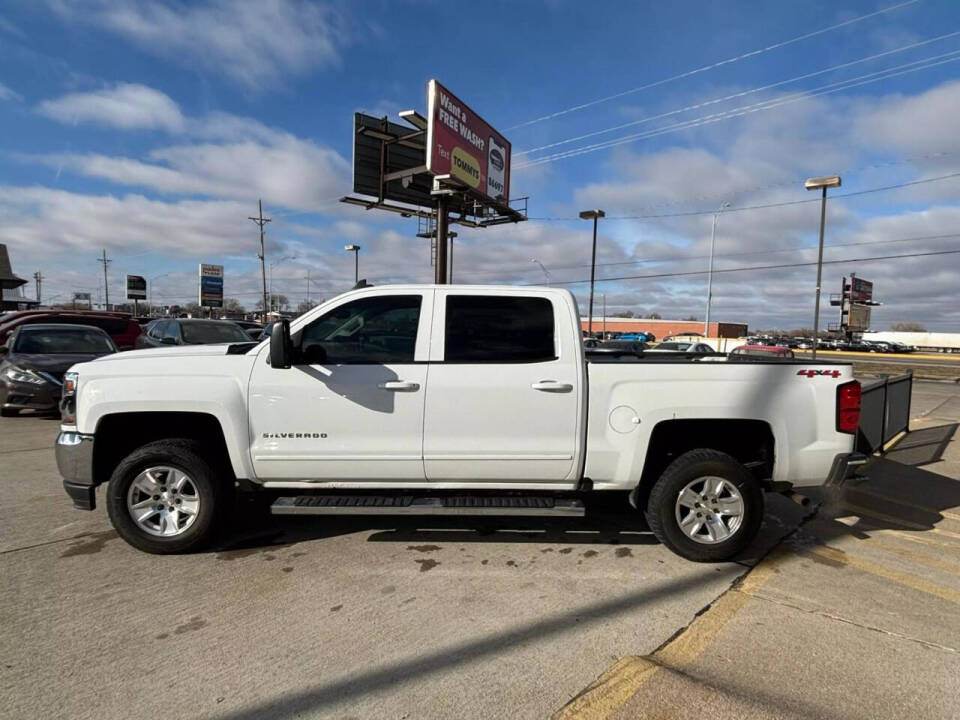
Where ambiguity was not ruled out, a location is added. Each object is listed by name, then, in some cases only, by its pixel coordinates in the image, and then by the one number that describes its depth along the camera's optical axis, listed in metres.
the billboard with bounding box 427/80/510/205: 18.89
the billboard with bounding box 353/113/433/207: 22.92
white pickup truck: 3.86
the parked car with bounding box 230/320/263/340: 19.48
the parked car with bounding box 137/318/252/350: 11.94
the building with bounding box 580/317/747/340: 110.81
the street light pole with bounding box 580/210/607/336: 27.56
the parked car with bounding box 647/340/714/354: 27.23
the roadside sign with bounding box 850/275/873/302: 86.50
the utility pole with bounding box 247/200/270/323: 49.70
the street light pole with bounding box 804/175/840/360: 18.41
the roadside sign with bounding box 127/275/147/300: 51.94
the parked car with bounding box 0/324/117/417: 8.71
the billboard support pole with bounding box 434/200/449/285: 20.20
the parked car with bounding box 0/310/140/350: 13.44
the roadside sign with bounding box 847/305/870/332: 80.91
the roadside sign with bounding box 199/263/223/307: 61.84
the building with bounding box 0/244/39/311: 35.52
